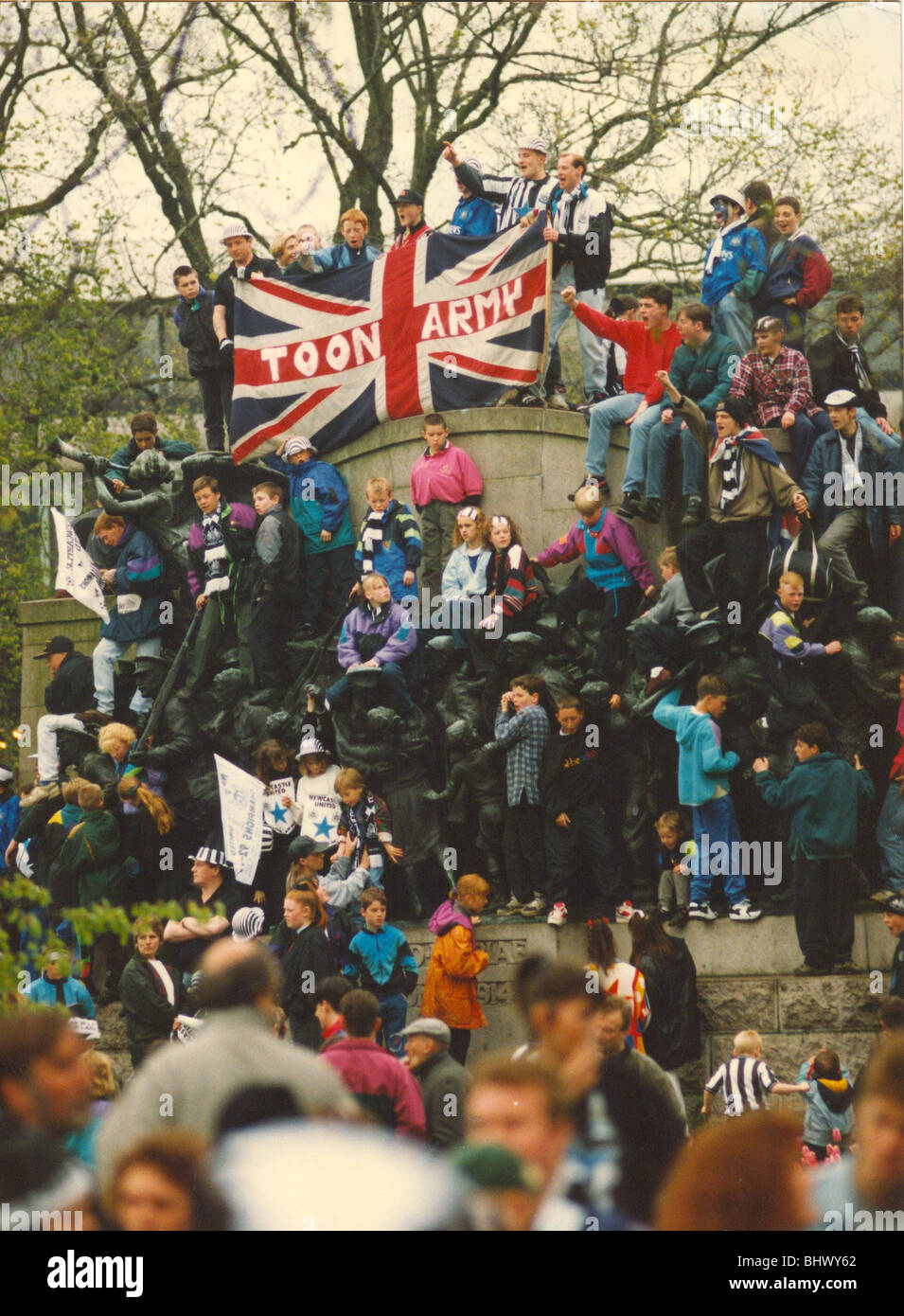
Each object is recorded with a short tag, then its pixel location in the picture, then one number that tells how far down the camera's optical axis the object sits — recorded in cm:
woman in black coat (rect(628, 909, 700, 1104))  1283
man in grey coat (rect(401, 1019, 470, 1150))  1037
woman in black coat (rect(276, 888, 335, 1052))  1248
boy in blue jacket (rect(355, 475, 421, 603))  1543
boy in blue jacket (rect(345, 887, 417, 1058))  1288
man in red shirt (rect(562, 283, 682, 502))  1538
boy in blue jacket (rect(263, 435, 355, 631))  1600
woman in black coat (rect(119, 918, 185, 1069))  1316
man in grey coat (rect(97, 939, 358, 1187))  752
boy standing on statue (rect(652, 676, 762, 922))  1355
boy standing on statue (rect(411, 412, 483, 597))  1562
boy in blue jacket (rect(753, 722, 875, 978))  1297
